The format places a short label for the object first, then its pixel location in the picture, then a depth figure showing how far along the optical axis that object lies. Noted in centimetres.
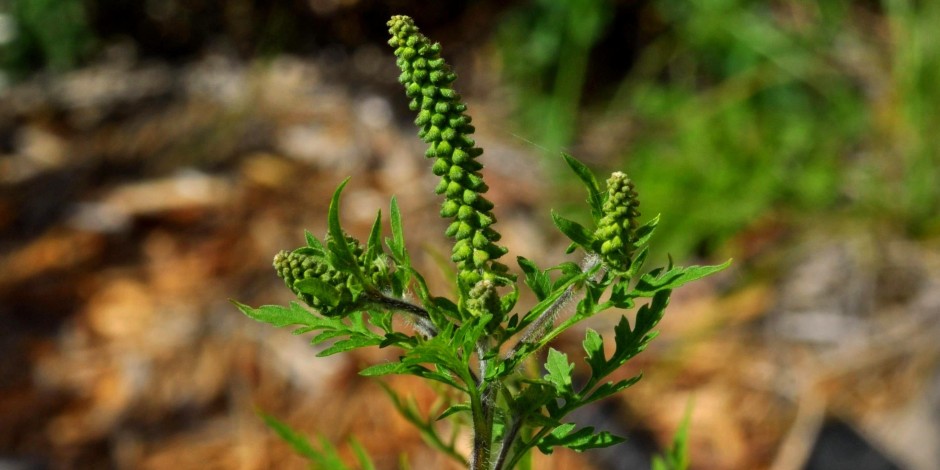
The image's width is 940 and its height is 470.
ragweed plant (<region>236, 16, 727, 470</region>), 46
